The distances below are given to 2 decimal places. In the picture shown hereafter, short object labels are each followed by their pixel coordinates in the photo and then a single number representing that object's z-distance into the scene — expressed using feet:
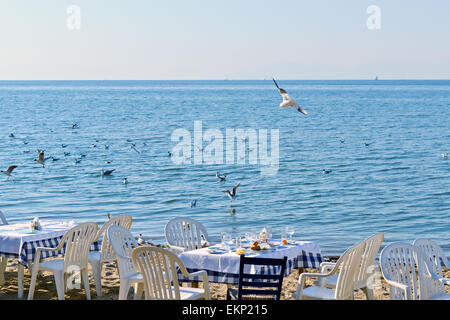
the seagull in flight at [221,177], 68.46
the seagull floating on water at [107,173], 74.26
